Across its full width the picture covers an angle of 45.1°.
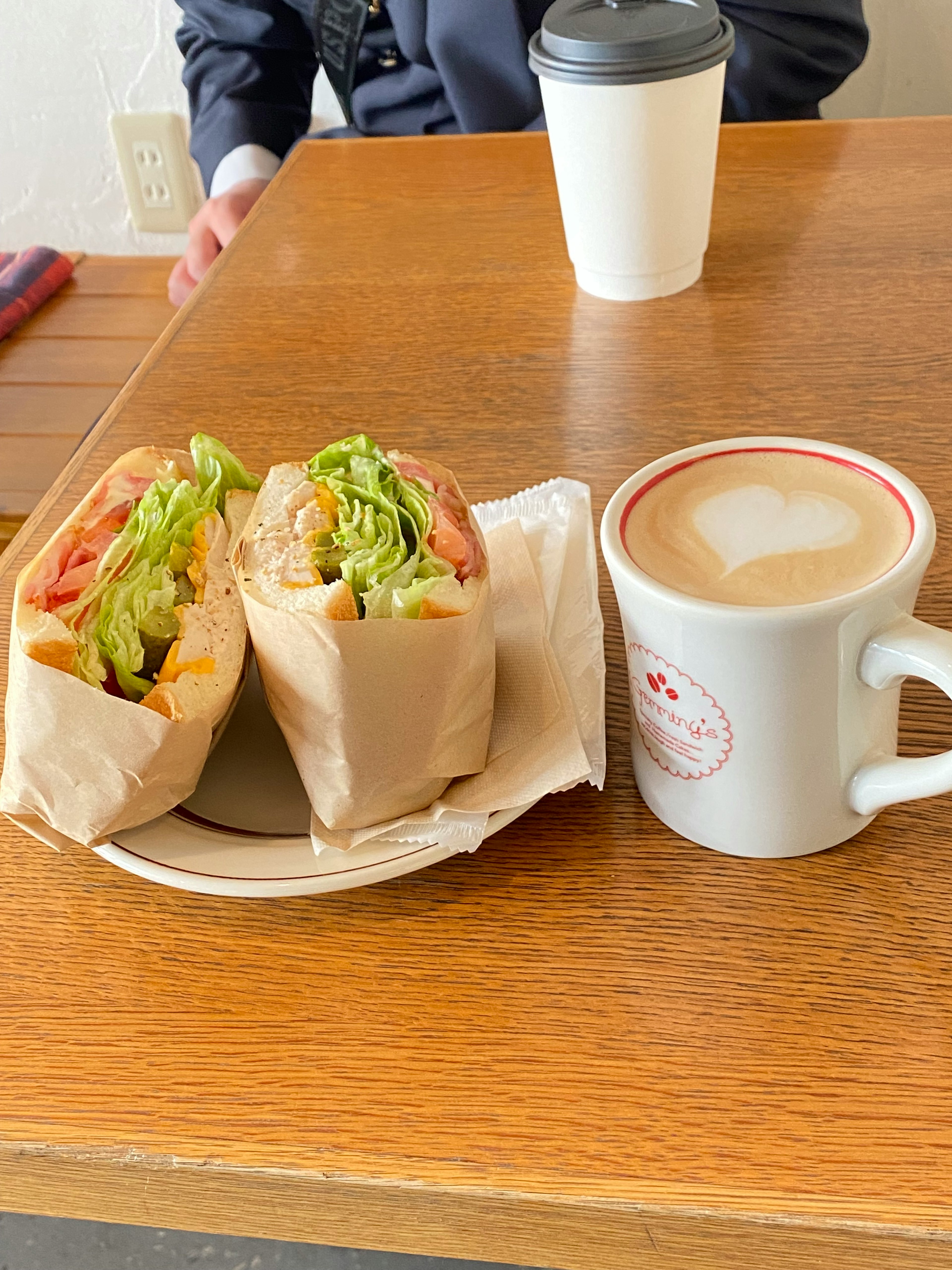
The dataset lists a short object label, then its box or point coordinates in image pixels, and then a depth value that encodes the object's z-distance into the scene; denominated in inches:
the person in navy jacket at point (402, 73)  49.4
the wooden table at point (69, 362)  45.3
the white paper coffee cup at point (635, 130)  28.4
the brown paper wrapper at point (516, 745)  16.6
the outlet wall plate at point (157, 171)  86.3
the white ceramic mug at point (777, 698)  14.2
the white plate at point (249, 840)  16.1
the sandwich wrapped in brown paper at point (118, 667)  15.9
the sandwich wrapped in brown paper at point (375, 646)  15.6
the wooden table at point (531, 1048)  13.5
